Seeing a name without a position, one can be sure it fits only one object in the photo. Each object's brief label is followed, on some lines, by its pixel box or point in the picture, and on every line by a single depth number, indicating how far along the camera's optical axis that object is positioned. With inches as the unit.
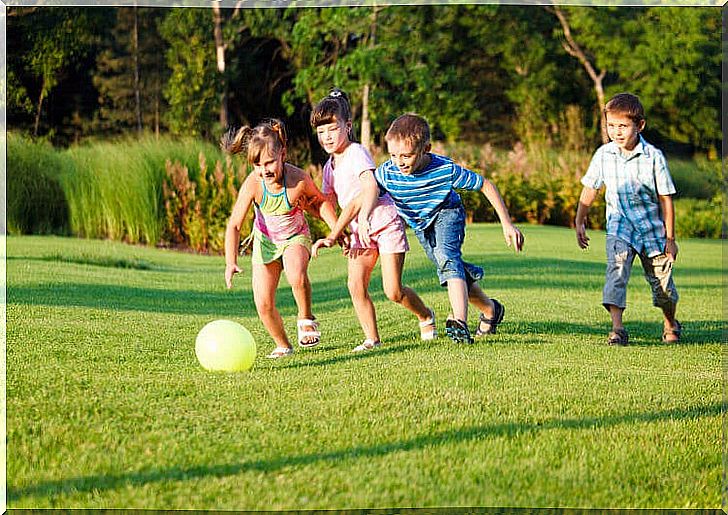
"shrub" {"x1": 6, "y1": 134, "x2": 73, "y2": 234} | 639.8
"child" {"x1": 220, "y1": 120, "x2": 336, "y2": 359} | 223.1
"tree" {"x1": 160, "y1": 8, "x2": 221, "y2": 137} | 994.7
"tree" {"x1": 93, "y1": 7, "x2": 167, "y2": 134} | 1052.5
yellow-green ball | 196.9
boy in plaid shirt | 252.8
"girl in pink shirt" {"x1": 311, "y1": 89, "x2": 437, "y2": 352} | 231.3
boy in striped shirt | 233.8
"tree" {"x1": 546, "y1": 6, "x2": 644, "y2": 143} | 1187.9
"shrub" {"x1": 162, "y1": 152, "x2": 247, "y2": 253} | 610.9
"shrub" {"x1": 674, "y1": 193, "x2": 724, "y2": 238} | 817.5
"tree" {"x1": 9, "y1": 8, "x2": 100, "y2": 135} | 871.7
